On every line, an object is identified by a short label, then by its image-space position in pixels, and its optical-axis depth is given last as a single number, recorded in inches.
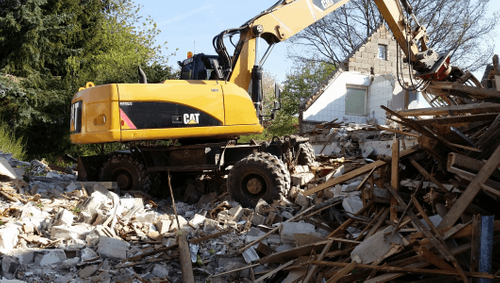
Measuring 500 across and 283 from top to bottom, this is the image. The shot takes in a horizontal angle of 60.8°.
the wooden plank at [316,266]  153.3
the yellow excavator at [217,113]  279.6
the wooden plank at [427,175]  165.0
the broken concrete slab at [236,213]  246.1
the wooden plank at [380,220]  164.9
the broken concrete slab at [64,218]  218.8
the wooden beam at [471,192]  141.3
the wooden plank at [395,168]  173.0
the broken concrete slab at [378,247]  144.8
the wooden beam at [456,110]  170.7
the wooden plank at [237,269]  176.2
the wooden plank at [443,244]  128.0
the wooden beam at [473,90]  194.2
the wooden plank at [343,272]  143.5
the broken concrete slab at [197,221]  232.5
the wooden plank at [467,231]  134.3
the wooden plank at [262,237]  193.6
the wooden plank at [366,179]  193.4
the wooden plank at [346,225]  179.9
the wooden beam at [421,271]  126.3
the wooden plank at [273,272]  167.9
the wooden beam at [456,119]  167.0
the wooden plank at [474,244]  131.7
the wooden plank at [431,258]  129.2
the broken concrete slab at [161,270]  177.8
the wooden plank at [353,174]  191.3
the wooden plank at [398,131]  171.9
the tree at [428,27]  956.0
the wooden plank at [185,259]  170.7
